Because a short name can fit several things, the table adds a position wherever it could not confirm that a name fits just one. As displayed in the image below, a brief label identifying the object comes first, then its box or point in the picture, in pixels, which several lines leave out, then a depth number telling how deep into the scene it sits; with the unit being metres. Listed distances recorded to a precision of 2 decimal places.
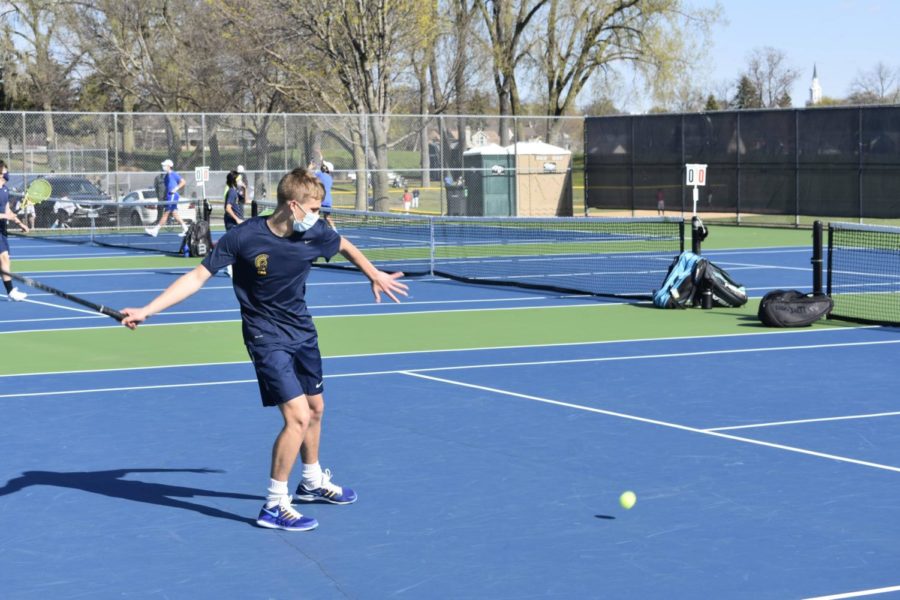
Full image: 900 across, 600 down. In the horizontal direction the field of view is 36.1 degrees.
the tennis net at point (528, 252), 21.56
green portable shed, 40.41
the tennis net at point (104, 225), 33.44
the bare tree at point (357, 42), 39.72
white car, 35.41
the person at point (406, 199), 39.84
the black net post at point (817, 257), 15.98
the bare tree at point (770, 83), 105.72
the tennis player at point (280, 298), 6.96
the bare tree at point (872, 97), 102.19
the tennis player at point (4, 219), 17.59
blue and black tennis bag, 17.33
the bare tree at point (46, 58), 55.84
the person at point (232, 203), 22.17
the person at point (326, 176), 22.46
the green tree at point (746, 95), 107.25
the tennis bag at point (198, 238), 26.66
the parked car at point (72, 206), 34.19
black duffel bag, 15.24
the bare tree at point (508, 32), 51.44
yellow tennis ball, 7.21
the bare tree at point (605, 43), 50.12
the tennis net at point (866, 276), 16.50
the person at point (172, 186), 28.92
